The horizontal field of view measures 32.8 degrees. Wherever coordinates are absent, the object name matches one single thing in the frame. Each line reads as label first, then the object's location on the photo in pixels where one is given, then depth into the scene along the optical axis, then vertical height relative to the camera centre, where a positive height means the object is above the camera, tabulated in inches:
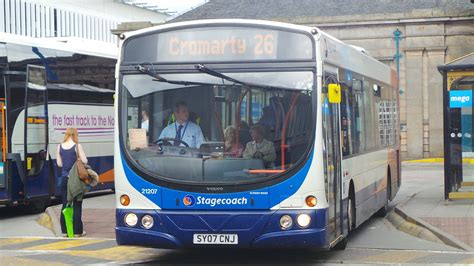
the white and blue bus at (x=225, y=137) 348.8 -2.2
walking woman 502.6 -16.4
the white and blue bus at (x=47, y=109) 617.3 +20.7
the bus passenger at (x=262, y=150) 351.3 -8.3
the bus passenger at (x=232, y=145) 354.0 -5.9
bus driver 357.7 +0.8
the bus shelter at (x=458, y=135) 607.8 -4.9
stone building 1455.5 +151.6
